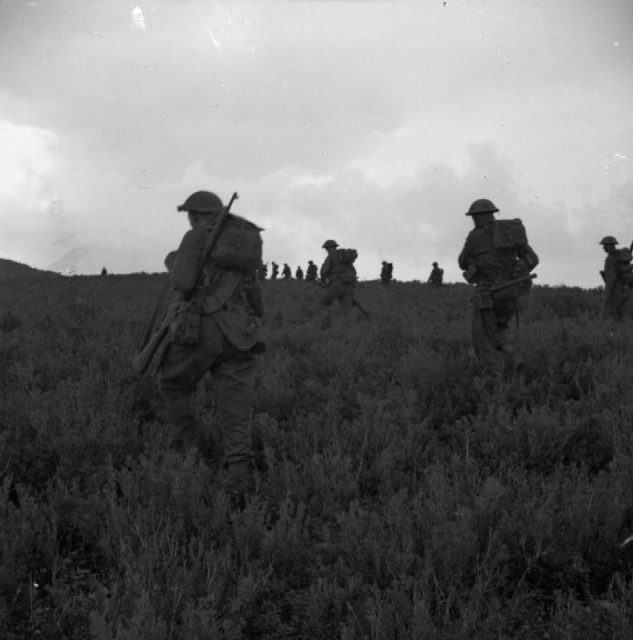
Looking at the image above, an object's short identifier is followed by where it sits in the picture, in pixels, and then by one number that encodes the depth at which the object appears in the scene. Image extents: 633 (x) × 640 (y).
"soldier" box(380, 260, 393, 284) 31.29
